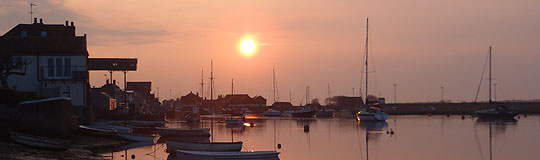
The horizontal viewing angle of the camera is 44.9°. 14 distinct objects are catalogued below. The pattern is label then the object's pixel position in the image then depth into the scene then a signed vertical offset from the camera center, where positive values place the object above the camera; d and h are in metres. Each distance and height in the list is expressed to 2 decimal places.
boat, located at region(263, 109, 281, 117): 170.00 -7.98
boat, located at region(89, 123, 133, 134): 56.38 -3.97
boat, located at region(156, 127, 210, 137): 65.56 -4.95
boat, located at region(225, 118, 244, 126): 94.31 -5.67
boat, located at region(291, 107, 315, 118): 153.88 -7.35
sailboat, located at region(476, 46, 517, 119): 123.31 -5.93
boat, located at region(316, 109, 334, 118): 158.25 -7.37
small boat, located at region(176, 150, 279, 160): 35.29 -3.97
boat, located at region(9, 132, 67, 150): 36.90 -3.31
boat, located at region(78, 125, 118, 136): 50.84 -3.85
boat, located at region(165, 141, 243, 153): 43.00 -4.22
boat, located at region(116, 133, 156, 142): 56.12 -4.81
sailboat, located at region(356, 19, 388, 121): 109.25 -5.48
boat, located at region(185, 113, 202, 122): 110.88 -5.97
